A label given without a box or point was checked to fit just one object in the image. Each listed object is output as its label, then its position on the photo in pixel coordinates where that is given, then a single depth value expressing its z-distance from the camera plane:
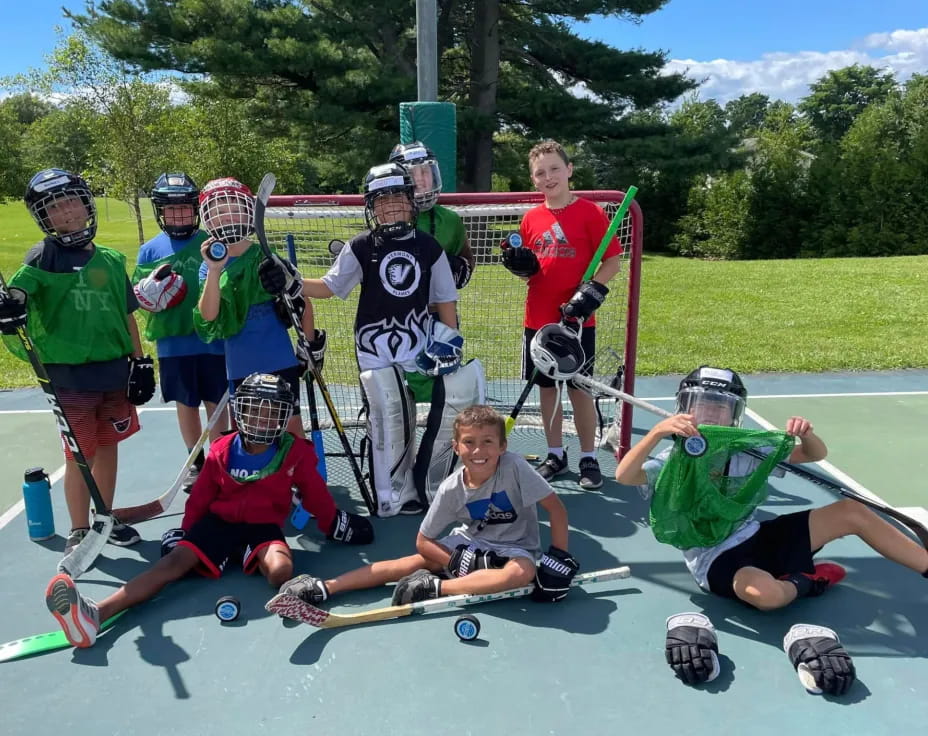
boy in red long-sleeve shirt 3.21
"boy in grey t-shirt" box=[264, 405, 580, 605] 3.03
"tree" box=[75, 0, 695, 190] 13.84
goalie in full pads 3.67
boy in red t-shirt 3.89
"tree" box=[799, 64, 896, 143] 55.12
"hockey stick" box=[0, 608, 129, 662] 2.78
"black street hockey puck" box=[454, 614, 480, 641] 2.81
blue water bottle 3.67
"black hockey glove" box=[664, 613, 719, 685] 2.57
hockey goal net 4.49
